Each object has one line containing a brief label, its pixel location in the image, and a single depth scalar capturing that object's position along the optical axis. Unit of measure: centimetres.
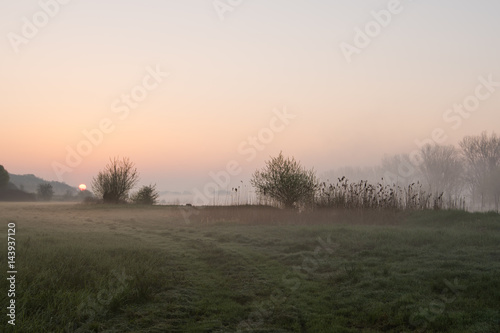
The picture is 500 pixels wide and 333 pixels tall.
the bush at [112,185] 3331
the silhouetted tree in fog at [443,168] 5472
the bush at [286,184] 2566
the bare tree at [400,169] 6234
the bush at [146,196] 3559
